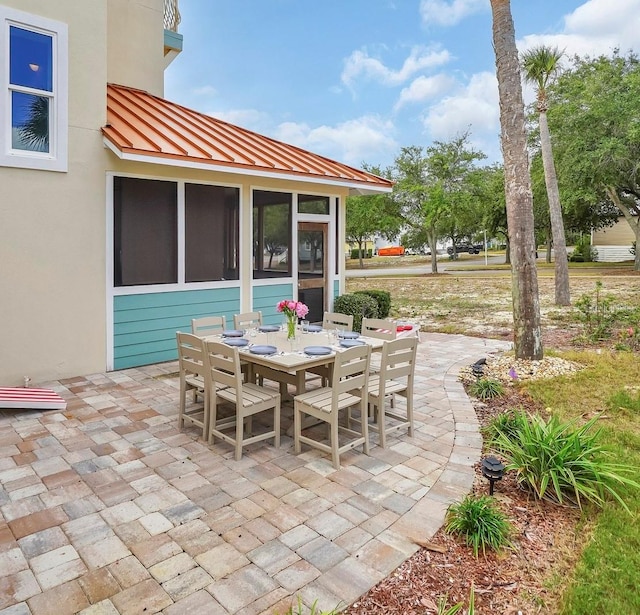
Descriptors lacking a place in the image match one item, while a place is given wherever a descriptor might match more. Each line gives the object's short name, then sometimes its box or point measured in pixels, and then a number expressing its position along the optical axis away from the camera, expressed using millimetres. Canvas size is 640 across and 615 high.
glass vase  4949
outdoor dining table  4160
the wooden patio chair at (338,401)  3811
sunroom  6738
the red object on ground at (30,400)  5027
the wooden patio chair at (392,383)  4246
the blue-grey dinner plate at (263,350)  4352
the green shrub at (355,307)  9391
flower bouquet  4891
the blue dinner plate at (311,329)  5464
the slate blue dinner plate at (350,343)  4699
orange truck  65744
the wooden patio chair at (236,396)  3951
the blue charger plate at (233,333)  5137
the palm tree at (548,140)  12781
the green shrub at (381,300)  10250
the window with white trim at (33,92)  5707
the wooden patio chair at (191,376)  4277
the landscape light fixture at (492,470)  3334
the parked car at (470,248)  60672
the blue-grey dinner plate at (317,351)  4336
